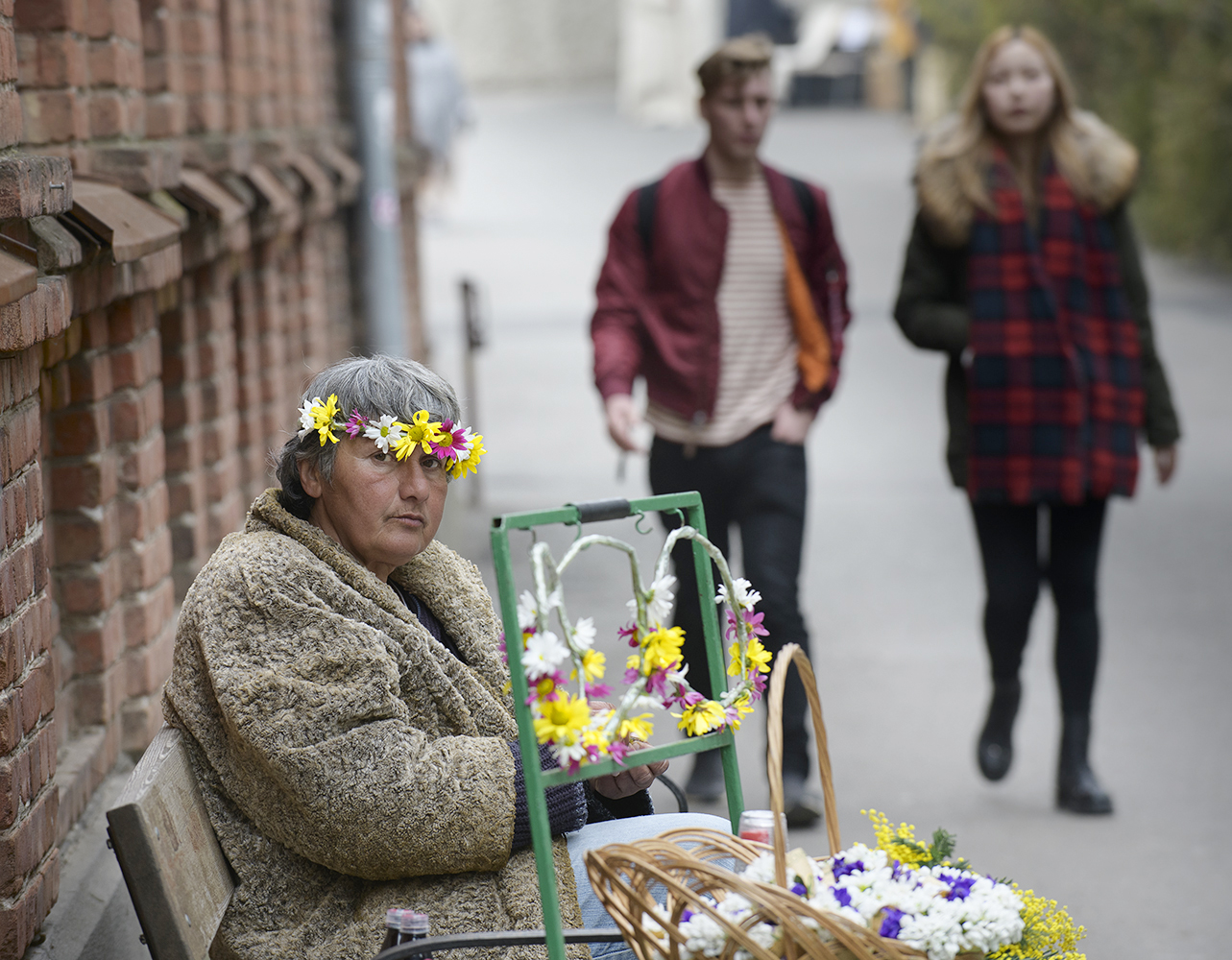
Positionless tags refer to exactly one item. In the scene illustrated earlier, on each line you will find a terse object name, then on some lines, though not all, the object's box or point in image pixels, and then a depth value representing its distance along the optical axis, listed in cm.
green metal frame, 413
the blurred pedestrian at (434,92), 3341
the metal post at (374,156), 1503
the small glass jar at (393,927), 459
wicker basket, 394
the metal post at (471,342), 1605
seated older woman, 468
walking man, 905
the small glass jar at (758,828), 475
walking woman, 920
